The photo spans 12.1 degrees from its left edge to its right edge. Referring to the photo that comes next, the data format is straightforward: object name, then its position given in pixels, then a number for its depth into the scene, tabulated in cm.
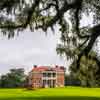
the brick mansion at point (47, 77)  15475
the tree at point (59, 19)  1492
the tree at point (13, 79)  14538
